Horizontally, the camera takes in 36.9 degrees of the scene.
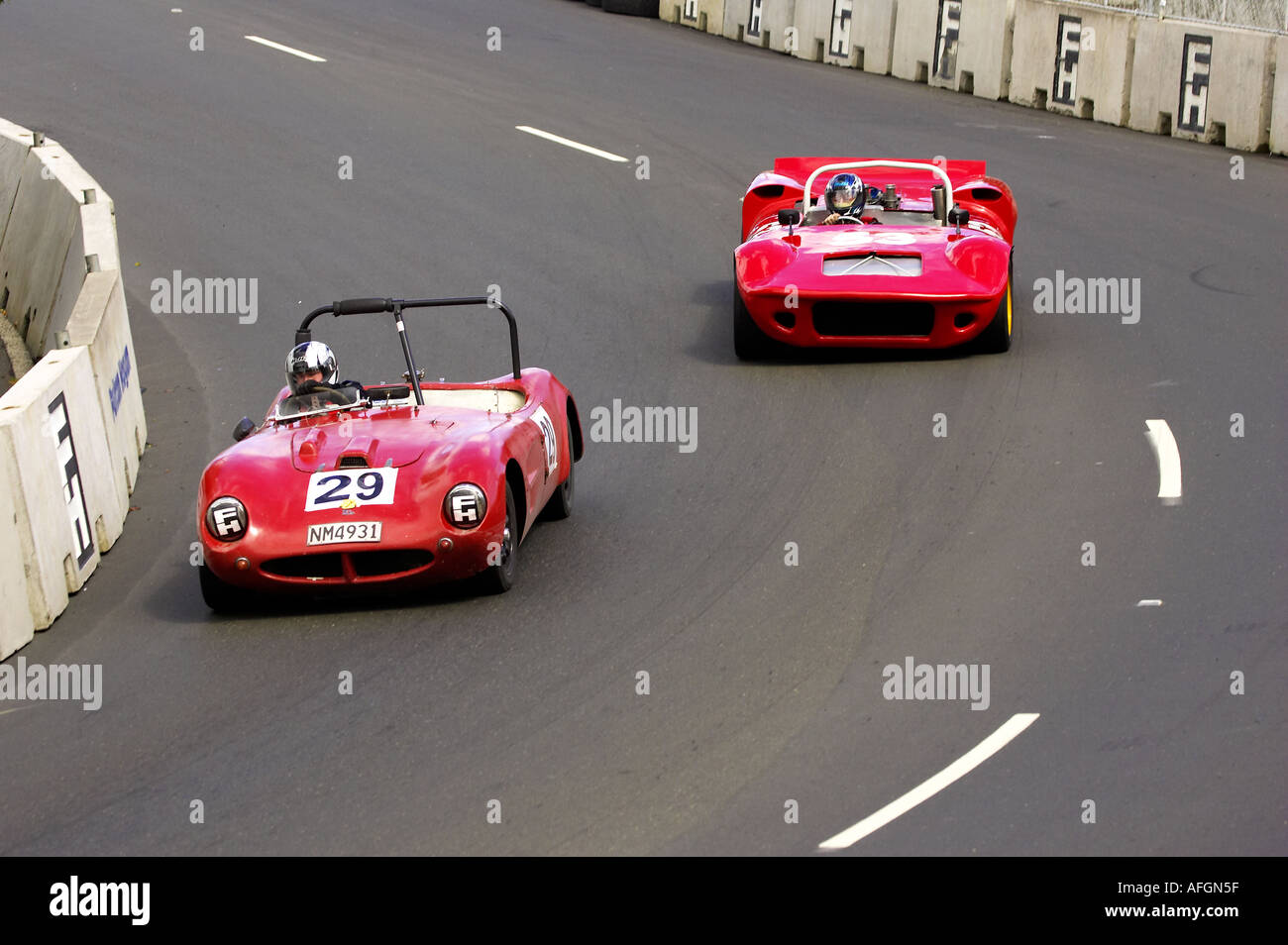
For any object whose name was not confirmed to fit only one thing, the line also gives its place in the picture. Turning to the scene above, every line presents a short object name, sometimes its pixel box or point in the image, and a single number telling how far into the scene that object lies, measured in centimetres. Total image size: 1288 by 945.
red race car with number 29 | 884
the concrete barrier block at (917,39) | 2211
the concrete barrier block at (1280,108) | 1825
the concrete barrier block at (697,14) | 2581
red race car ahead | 1266
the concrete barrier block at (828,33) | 2344
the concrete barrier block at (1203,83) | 1867
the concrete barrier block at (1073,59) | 2002
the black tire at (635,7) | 2727
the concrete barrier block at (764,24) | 2442
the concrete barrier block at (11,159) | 1564
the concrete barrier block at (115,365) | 1084
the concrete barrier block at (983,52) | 2117
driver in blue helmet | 1381
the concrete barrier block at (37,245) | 1398
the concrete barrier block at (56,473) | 892
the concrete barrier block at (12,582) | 871
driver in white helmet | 999
